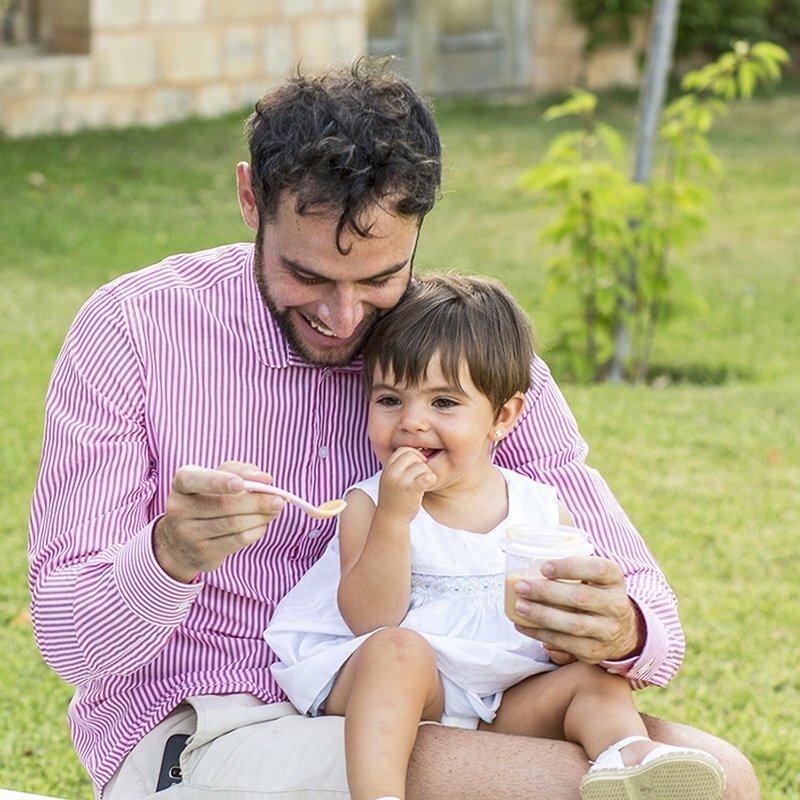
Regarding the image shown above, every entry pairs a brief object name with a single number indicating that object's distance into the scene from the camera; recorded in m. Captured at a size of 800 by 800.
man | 3.97
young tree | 11.36
